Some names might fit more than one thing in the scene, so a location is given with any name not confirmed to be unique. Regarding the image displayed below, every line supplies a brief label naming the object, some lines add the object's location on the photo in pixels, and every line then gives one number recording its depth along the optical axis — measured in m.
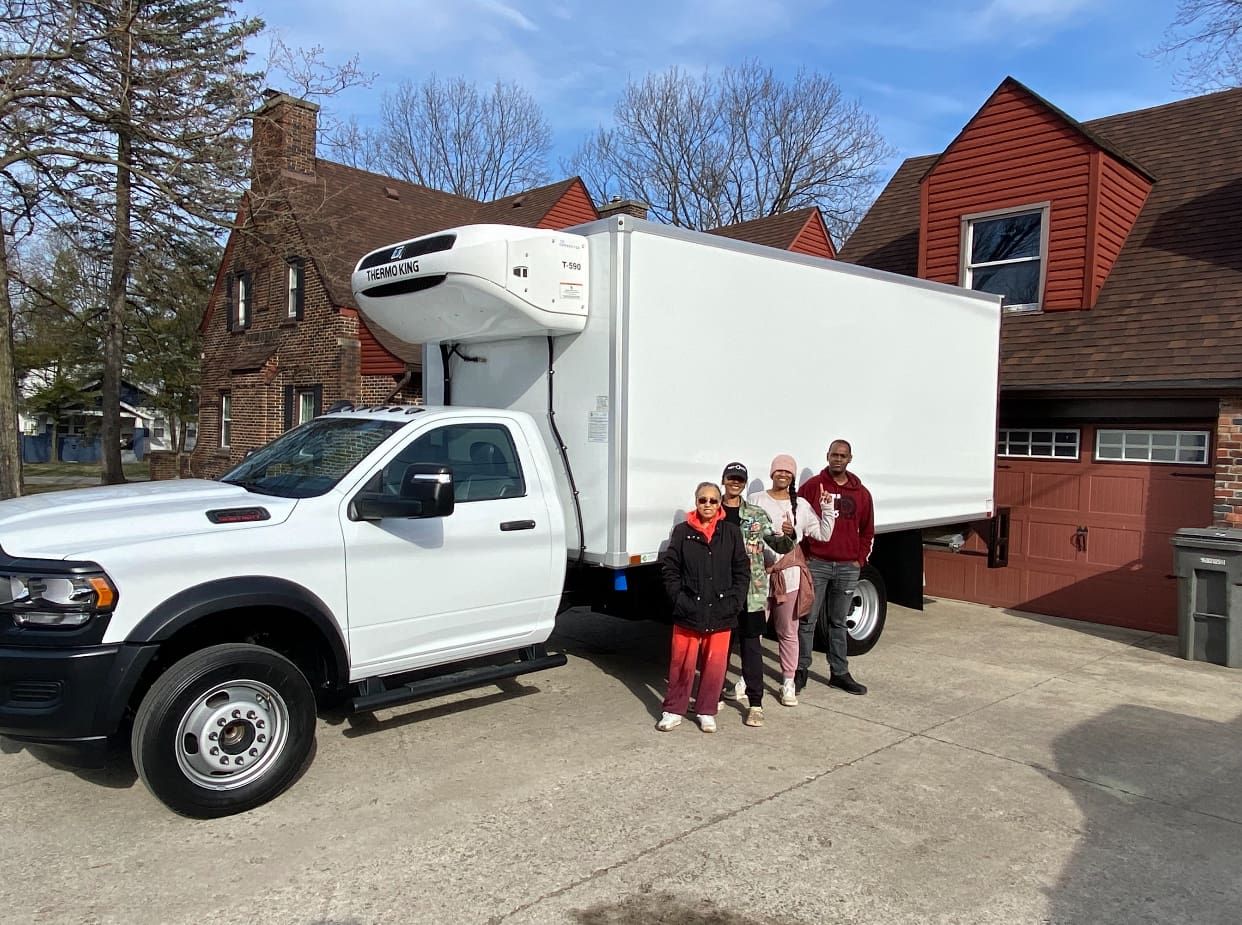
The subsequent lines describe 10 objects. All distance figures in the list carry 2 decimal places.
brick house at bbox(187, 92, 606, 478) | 18.81
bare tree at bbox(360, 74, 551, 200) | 41.03
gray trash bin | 7.59
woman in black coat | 5.38
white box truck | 4.04
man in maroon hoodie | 6.39
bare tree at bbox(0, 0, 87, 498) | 12.02
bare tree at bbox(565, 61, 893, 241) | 36.22
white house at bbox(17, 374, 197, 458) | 45.56
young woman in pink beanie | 6.11
